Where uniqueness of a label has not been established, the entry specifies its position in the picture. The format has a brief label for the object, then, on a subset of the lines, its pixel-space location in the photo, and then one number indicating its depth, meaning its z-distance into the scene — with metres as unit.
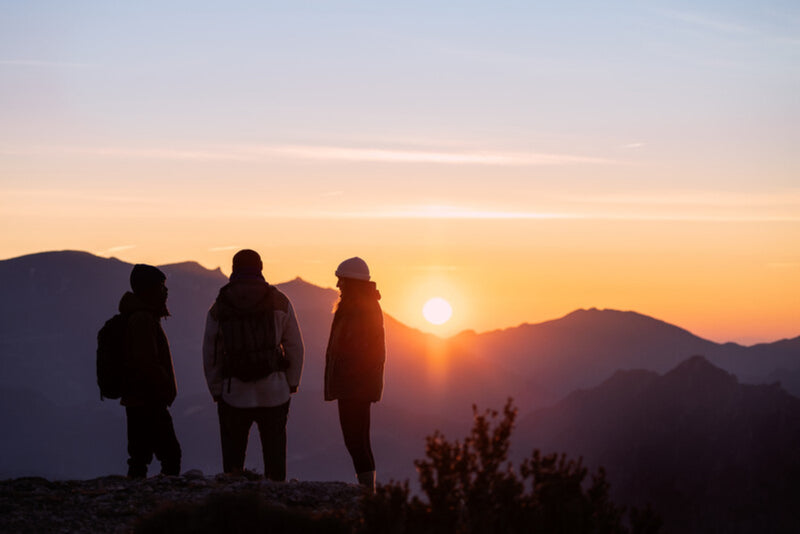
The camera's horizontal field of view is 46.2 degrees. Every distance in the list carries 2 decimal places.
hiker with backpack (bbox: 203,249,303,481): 9.46
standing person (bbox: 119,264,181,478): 9.77
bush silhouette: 6.04
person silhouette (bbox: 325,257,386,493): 9.65
